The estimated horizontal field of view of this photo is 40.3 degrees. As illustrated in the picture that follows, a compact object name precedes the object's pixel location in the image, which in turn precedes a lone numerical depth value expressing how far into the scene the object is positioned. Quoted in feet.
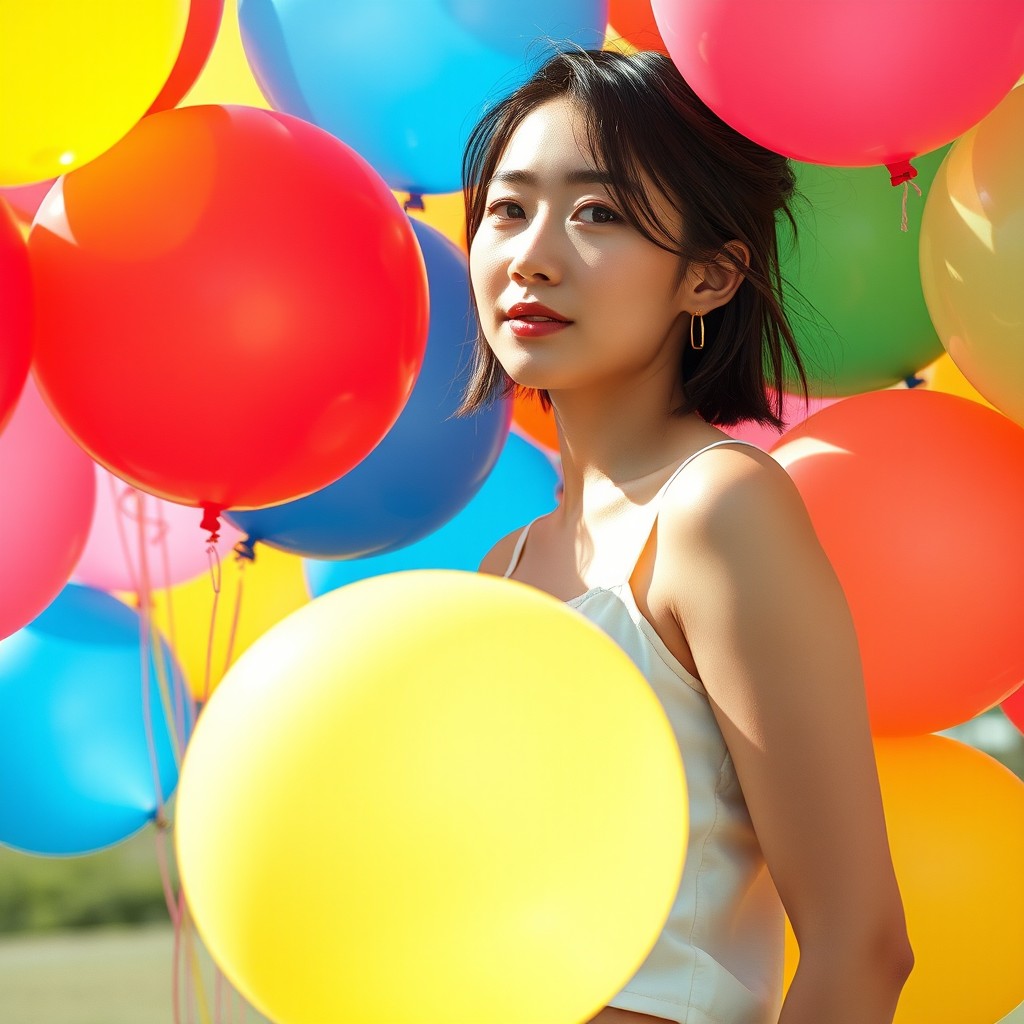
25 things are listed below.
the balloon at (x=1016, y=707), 6.97
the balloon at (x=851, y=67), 4.44
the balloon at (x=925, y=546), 5.55
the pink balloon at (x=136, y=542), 7.56
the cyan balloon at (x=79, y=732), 7.09
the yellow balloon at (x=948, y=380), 7.09
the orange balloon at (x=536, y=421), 7.77
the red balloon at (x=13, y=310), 4.98
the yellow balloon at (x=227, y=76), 7.54
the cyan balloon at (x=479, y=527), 7.60
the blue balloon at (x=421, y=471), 6.57
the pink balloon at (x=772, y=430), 7.32
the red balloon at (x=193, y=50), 5.85
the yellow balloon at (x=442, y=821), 3.42
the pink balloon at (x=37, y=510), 6.17
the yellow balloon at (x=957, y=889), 5.90
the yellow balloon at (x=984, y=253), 5.25
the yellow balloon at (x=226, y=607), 8.07
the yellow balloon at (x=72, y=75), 4.85
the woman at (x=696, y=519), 4.32
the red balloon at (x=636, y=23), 6.91
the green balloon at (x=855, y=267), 6.41
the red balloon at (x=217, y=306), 5.12
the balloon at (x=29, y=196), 6.68
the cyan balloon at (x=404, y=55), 6.37
